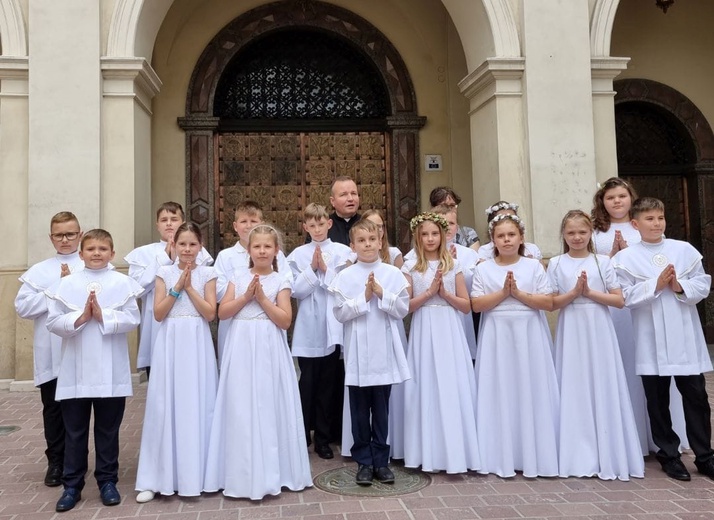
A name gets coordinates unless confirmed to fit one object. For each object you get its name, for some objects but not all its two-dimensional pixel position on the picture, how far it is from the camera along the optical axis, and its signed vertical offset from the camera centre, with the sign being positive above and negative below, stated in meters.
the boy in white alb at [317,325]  4.86 -0.29
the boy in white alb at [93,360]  3.86 -0.40
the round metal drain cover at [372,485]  4.03 -1.29
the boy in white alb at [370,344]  4.16 -0.38
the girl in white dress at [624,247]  4.80 +0.24
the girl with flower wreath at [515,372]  4.28 -0.61
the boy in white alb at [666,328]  4.27 -0.34
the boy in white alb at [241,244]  4.83 +0.35
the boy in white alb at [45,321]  4.25 -0.17
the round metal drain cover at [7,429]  5.63 -1.19
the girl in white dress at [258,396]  3.89 -0.66
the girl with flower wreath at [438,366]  4.32 -0.56
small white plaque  9.84 +1.88
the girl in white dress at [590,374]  4.26 -0.64
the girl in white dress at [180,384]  3.95 -0.58
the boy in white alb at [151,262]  4.68 +0.23
